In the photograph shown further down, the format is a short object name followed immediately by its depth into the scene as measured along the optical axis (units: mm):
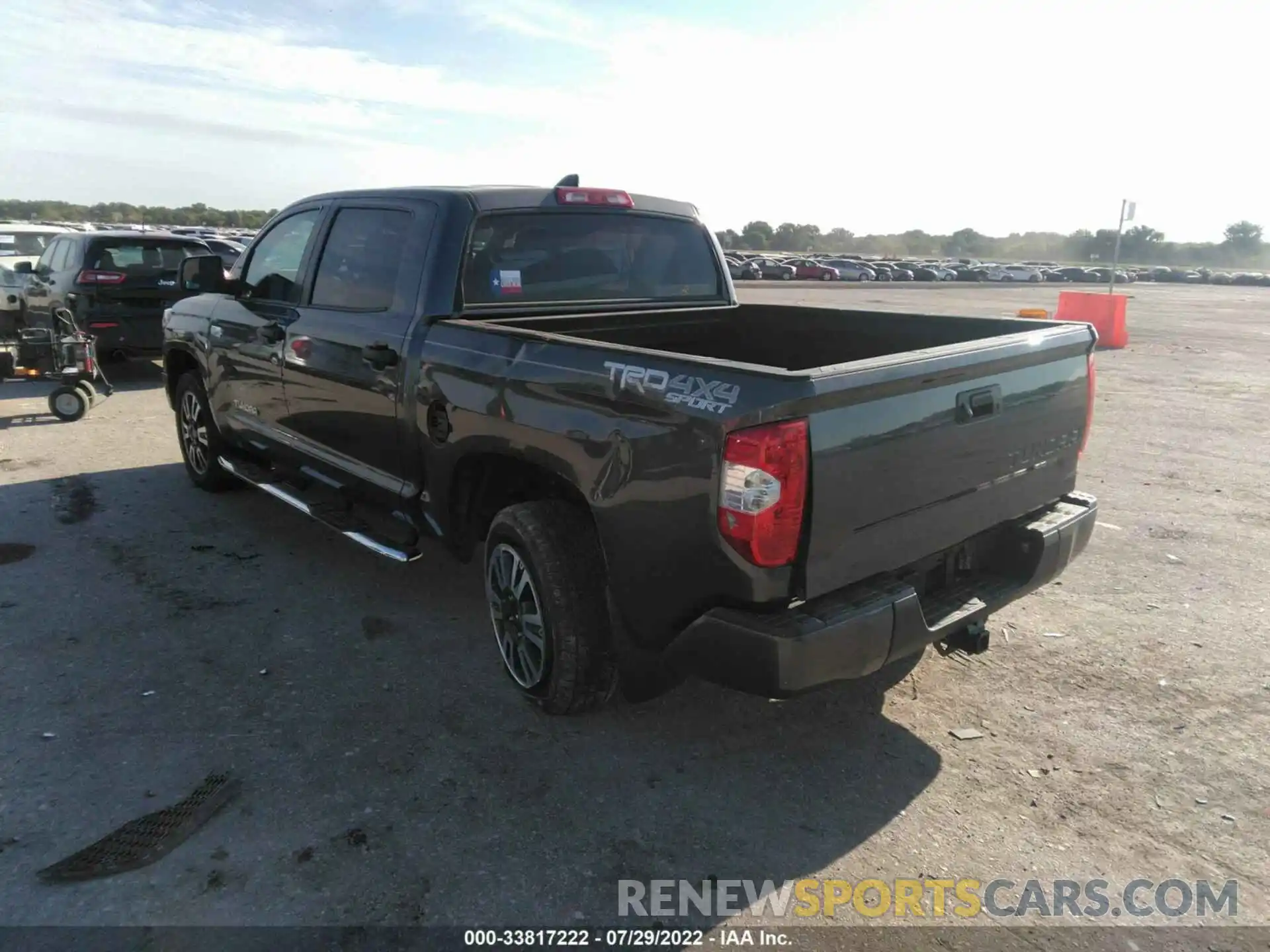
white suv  13664
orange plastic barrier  16688
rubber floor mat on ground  2748
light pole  19078
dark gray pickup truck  2738
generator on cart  8867
